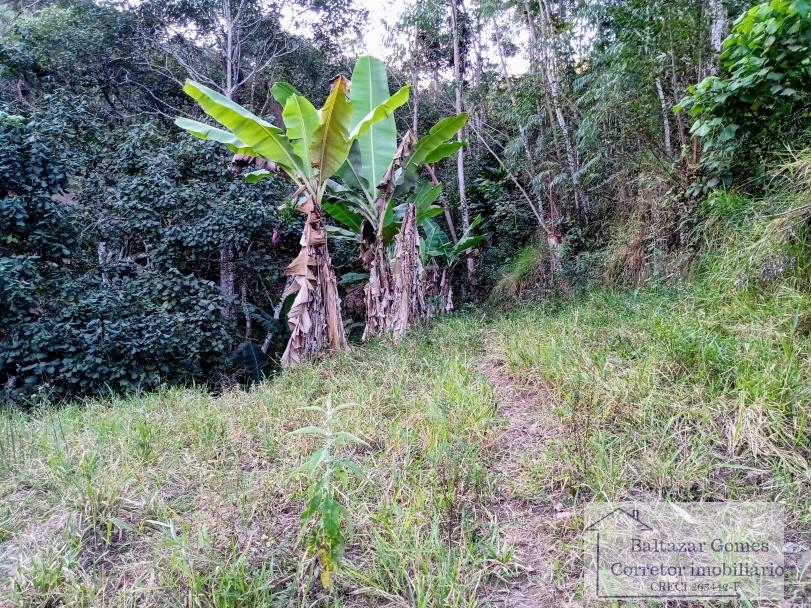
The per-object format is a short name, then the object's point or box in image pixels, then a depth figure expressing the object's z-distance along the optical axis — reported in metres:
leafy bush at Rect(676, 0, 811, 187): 3.03
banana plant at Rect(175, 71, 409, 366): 4.44
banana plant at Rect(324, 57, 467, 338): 5.38
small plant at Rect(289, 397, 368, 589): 1.47
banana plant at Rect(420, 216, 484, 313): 7.86
